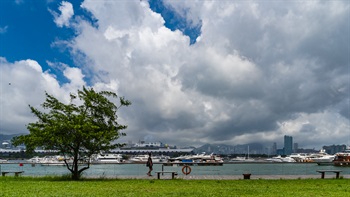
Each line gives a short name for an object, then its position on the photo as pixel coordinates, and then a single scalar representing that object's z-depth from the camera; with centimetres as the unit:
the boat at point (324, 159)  14990
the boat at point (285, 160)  16750
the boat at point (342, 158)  10978
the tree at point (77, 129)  2806
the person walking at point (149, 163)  3372
